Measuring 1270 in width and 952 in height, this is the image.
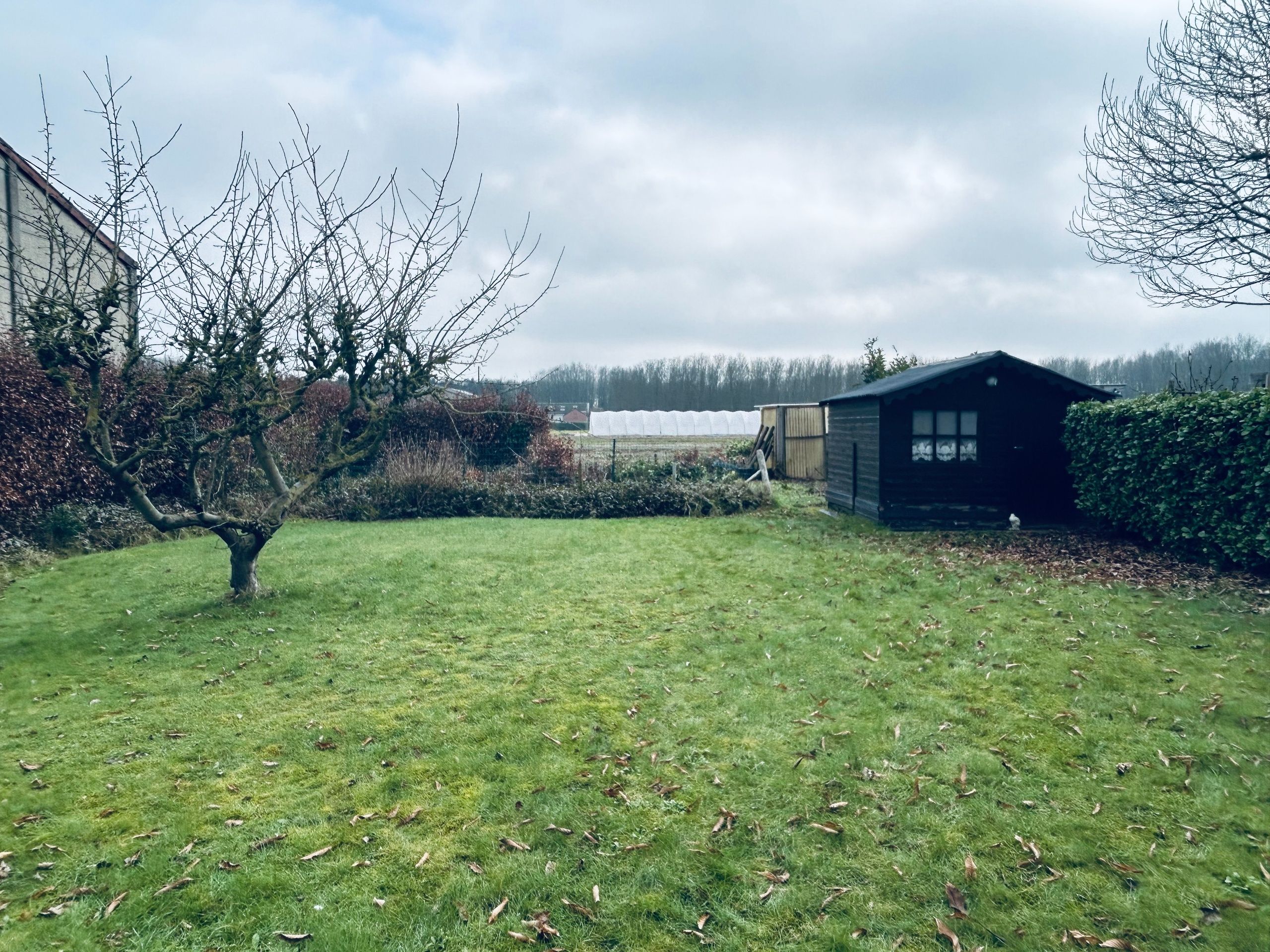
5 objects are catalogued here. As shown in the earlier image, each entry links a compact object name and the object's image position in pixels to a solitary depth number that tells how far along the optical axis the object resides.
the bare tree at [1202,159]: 10.08
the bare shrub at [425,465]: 15.09
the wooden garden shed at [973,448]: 12.95
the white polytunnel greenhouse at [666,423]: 41.66
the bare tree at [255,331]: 6.76
